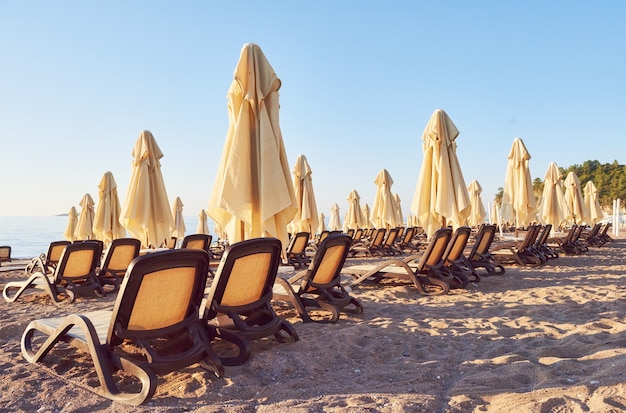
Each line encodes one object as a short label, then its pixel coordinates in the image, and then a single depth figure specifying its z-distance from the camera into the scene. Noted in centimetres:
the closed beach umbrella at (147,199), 764
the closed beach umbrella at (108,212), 985
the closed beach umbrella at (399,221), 1527
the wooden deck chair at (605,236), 1504
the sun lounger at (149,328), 240
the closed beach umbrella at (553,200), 1261
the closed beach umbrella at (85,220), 1261
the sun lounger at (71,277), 568
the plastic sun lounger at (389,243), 1247
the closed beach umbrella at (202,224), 1820
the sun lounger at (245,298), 297
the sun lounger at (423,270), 573
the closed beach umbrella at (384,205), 1482
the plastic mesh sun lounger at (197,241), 729
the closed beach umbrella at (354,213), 1733
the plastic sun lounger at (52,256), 721
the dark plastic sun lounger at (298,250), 932
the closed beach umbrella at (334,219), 2029
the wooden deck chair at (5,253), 1227
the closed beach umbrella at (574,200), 1463
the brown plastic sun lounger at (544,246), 952
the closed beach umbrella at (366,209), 2347
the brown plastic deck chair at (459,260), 616
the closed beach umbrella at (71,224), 1466
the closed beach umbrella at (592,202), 1755
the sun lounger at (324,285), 417
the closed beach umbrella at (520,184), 1119
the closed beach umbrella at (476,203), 1836
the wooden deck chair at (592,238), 1357
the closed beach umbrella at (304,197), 1140
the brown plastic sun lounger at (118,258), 602
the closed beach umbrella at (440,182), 736
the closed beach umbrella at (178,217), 1666
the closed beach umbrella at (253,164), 452
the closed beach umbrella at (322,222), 1289
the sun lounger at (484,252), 701
